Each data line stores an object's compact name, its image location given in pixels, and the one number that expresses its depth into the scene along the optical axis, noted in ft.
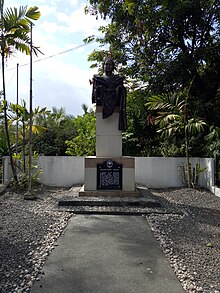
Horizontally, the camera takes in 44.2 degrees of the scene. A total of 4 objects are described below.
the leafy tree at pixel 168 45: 33.27
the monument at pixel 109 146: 23.79
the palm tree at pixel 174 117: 28.53
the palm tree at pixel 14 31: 25.22
